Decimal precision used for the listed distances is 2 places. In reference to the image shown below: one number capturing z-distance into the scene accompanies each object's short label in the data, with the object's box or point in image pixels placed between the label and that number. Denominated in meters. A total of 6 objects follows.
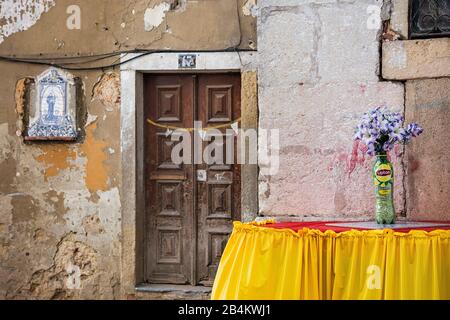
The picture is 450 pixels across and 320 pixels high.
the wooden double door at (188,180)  5.52
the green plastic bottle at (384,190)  4.07
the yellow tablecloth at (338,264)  3.68
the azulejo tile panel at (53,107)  5.56
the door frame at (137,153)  5.36
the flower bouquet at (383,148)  4.07
